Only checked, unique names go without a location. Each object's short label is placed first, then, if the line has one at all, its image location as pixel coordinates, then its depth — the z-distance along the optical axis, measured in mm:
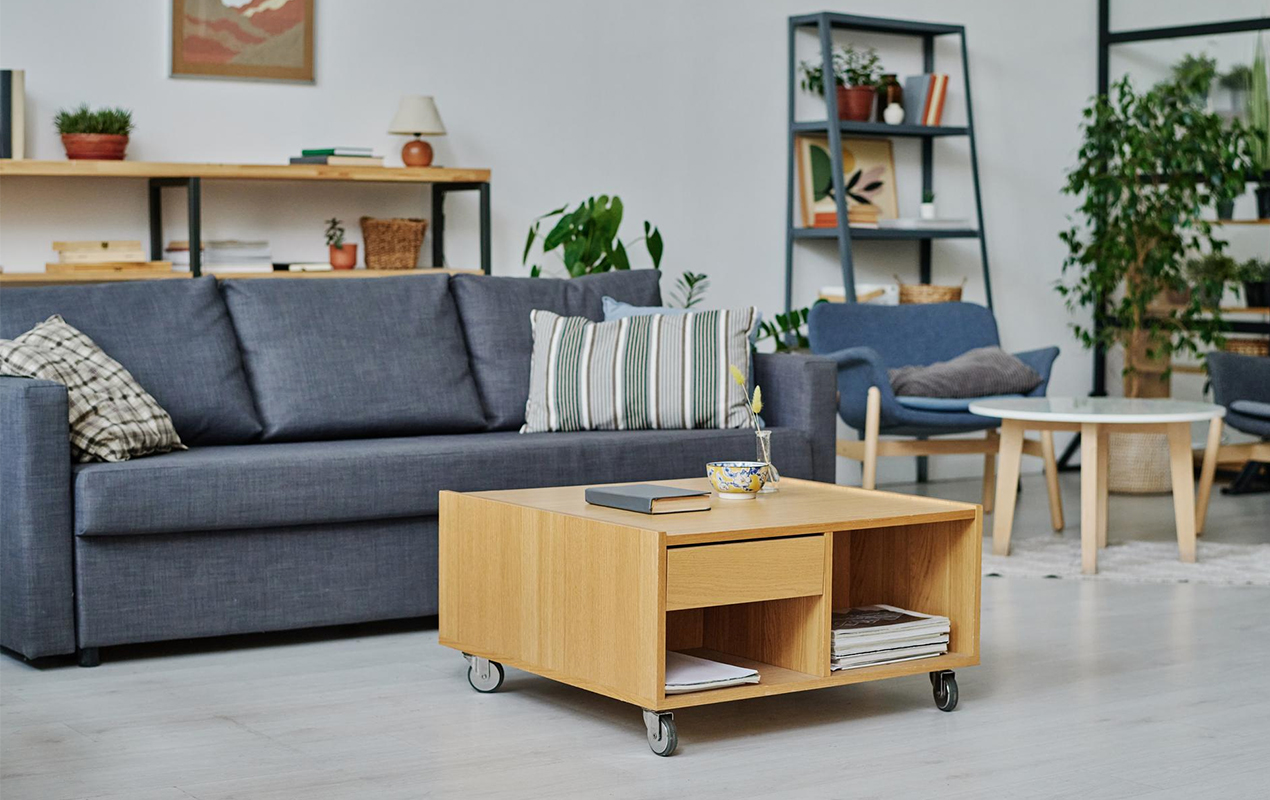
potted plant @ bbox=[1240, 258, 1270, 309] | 6594
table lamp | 5203
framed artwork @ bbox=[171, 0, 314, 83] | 5078
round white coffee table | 4598
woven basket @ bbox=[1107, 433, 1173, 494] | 6316
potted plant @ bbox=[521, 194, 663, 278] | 5539
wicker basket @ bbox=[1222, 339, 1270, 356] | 6582
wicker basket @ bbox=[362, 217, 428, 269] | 5227
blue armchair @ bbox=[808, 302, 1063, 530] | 5324
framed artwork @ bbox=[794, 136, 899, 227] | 6387
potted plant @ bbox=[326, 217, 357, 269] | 5180
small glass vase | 3303
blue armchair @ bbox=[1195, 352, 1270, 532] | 5336
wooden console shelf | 4680
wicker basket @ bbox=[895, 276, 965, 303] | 6477
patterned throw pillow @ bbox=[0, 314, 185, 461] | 3477
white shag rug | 4516
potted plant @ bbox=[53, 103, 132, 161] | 4738
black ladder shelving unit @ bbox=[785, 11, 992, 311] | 6211
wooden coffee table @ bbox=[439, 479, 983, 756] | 2746
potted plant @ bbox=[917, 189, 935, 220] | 6488
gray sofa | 3365
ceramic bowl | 3213
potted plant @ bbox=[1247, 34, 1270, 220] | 6594
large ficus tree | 6387
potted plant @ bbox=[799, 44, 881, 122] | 6363
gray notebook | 2939
